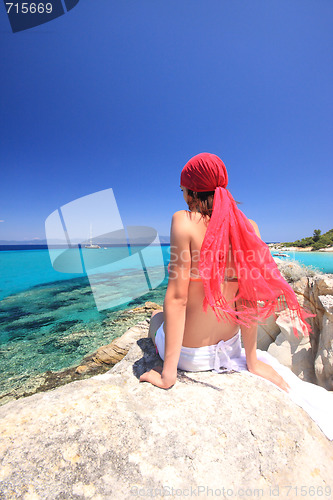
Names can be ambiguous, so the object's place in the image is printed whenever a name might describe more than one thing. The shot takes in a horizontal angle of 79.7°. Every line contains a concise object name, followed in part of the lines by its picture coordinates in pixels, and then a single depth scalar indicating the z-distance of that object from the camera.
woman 1.36
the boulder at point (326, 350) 2.68
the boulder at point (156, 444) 0.91
